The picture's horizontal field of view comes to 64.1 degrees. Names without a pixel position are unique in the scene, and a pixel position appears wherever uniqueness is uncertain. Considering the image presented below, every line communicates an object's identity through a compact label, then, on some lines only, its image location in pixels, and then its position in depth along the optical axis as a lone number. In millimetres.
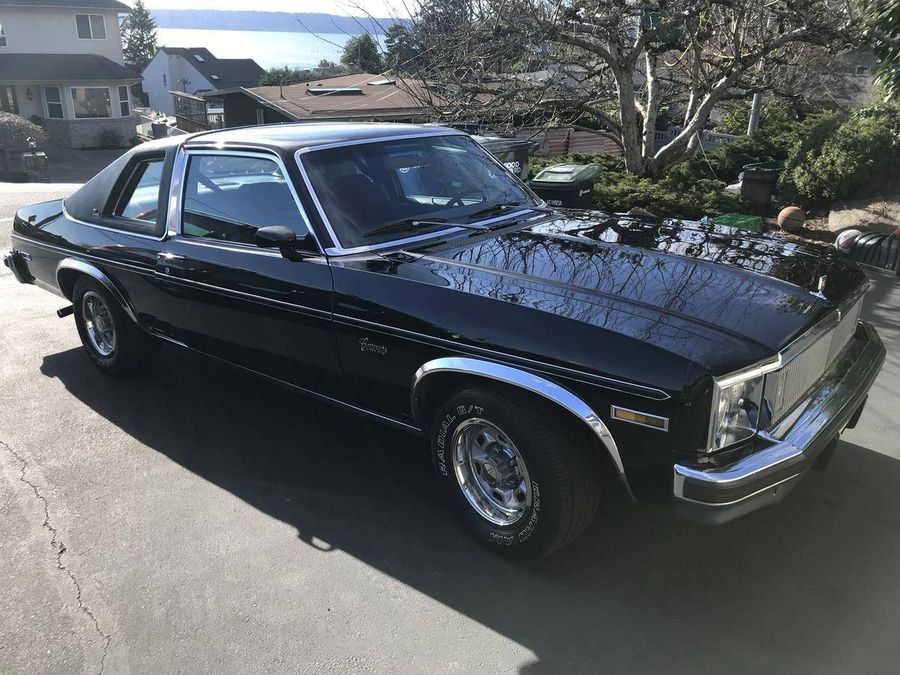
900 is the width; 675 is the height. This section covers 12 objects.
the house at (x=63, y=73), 36750
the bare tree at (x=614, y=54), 9484
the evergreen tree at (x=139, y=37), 86375
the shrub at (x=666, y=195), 9812
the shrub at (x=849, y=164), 10094
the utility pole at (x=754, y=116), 15008
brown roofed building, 22688
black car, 2633
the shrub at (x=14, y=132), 23609
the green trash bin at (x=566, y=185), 8523
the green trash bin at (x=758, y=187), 10688
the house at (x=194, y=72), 60562
